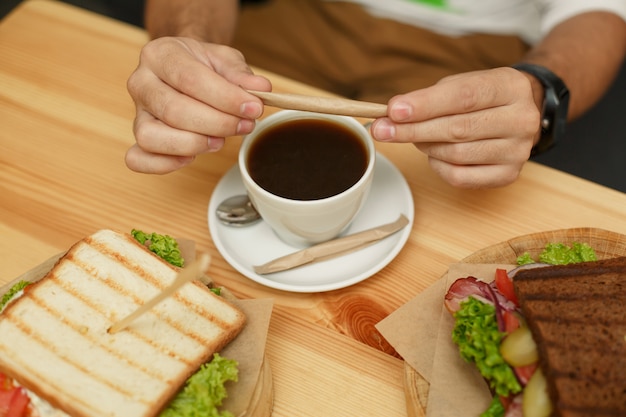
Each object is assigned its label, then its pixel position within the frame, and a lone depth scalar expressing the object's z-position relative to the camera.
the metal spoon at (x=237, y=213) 0.65
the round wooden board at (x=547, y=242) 0.61
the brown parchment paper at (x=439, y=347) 0.55
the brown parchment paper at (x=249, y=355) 0.54
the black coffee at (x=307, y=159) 0.61
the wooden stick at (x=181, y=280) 0.48
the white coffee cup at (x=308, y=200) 0.59
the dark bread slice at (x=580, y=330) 0.52
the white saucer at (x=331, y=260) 0.62
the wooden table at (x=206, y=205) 0.59
